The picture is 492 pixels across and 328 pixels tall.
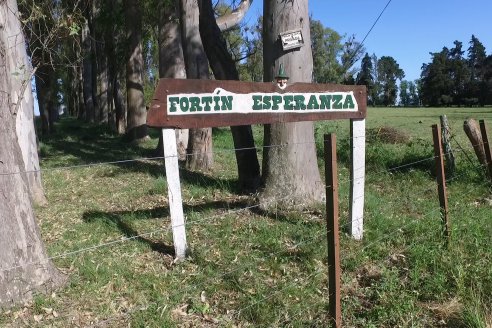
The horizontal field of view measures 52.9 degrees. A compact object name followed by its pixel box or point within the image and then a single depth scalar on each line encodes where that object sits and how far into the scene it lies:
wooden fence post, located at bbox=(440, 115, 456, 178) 9.27
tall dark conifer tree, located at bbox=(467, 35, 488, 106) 80.17
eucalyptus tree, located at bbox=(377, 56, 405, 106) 112.38
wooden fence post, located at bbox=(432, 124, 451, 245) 5.38
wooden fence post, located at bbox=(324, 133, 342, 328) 3.61
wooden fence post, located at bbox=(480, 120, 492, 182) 7.06
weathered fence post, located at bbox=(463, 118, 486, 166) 8.81
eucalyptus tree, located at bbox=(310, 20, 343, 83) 71.69
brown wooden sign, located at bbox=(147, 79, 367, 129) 4.62
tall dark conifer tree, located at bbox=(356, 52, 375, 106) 103.79
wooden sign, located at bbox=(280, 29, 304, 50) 6.16
